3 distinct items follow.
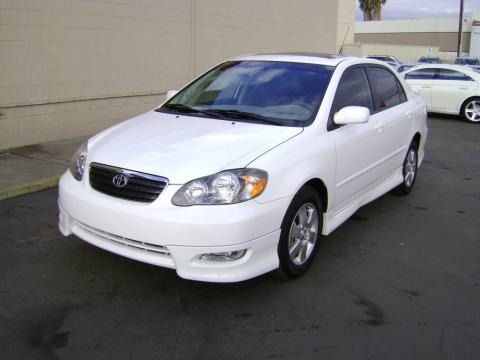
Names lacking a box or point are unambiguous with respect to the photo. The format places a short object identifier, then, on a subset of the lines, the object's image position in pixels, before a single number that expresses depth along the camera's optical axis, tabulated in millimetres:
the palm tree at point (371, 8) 61781
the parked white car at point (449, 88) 13461
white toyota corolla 3381
